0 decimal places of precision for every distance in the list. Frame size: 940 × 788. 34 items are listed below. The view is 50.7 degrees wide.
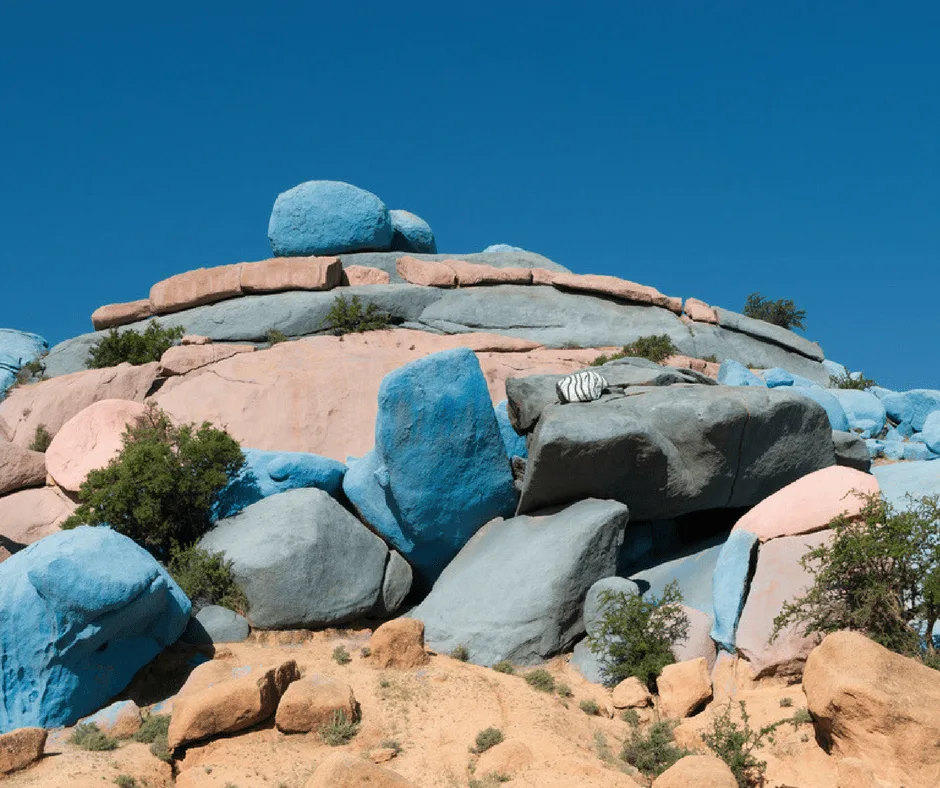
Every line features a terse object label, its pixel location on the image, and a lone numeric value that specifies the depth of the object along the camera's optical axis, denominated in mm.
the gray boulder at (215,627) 12258
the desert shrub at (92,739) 9586
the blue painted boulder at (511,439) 15062
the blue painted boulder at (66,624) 10477
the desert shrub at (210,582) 12930
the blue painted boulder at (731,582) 11016
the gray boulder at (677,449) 12922
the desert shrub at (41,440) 19516
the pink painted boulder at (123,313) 26094
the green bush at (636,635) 11102
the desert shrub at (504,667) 11609
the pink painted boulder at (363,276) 25344
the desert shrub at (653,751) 8995
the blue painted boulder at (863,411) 21141
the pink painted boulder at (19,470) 17281
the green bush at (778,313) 30672
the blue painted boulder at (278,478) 14906
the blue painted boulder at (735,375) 21172
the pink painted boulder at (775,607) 10414
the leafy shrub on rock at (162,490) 14039
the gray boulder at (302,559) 12930
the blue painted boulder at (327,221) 28047
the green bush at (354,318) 22875
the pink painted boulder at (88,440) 16688
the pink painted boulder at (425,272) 25453
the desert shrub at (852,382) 25172
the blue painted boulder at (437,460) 13648
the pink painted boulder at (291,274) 24516
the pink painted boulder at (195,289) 25281
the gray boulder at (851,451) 14688
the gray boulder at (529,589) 12078
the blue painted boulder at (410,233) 30656
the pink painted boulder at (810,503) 11414
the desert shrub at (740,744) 8570
